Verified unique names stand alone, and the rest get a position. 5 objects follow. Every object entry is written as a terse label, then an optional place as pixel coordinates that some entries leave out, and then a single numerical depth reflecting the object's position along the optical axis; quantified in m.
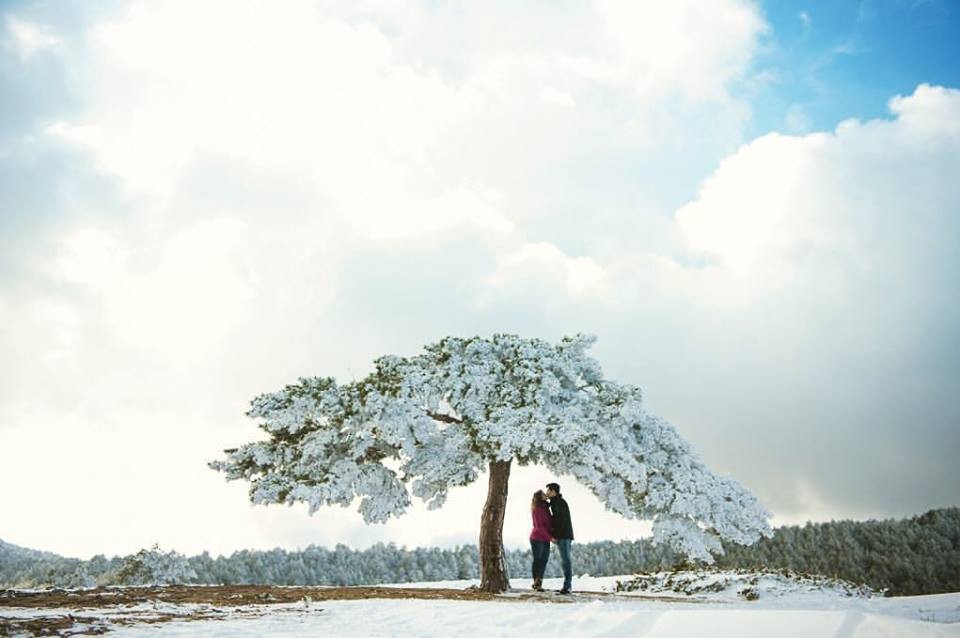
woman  14.52
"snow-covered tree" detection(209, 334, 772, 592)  15.45
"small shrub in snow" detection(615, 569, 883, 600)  16.58
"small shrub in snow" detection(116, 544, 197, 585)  20.81
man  14.31
